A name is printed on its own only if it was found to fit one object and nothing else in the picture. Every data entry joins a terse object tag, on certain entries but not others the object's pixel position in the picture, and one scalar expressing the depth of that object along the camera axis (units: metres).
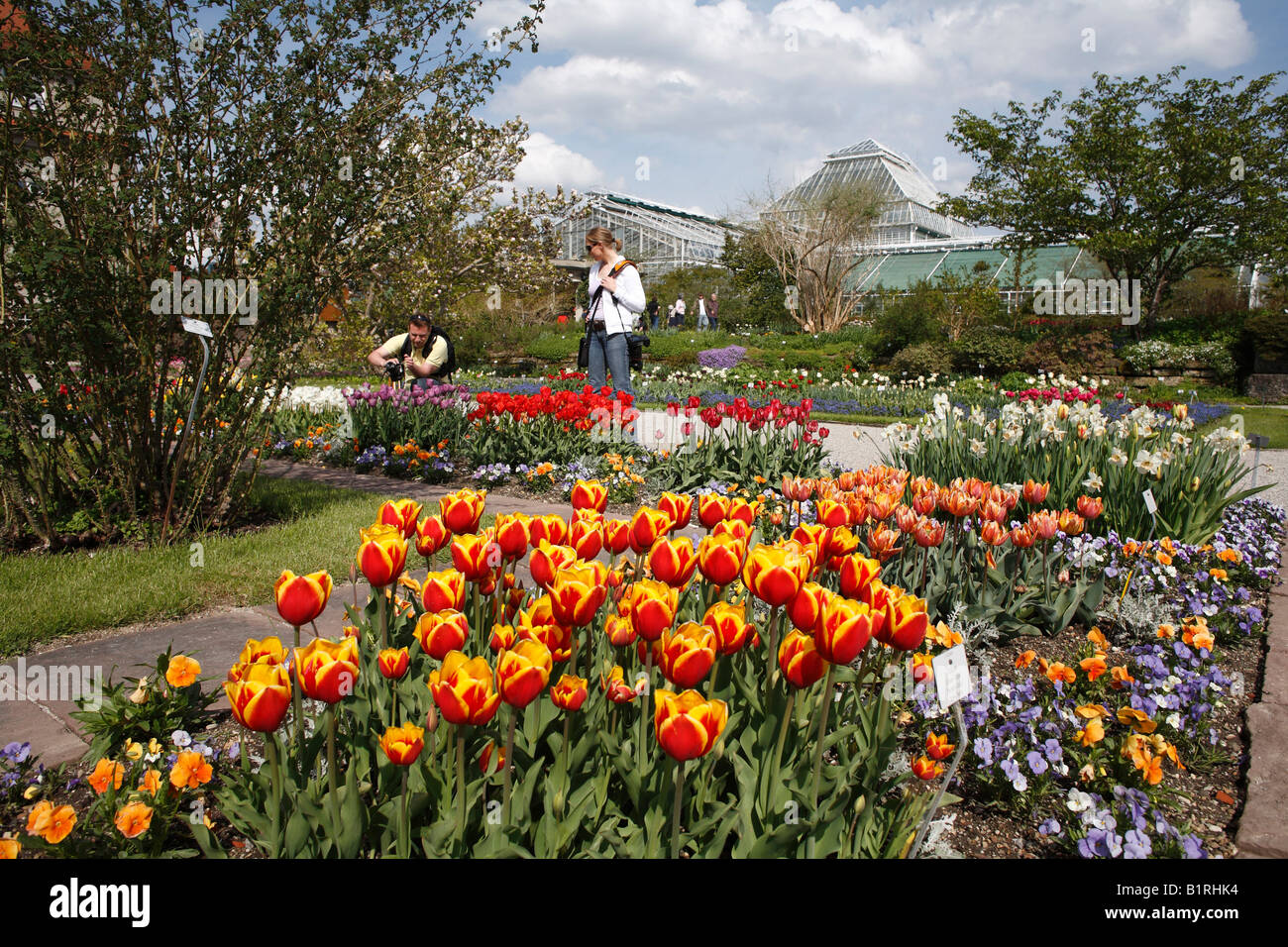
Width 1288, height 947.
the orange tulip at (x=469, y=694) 1.18
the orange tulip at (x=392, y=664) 1.46
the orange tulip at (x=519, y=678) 1.22
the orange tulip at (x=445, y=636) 1.36
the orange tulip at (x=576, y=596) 1.43
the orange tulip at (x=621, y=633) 1.50
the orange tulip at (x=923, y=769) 1.72
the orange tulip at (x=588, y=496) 2.04
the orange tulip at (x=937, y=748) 1.79
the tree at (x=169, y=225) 3.54
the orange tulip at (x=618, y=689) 1.42
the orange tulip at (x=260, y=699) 1.20
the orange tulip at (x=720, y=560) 1.62
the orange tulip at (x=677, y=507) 1.97
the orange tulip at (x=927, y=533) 2.53
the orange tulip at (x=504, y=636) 1.45
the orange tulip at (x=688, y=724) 1.15
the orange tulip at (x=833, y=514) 2.15
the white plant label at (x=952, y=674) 1.50
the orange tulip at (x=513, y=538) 1.75
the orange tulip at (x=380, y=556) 1.56
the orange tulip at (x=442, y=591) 1.55
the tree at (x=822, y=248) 25.78
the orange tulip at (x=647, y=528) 1.82
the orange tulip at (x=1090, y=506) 2.96
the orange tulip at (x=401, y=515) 1.89
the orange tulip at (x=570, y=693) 1.33
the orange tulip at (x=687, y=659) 1.29
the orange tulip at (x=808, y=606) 1.38
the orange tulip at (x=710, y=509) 1.96
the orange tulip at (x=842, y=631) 1.29
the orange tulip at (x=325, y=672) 1.24
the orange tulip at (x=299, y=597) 1.41
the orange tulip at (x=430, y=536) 1.83
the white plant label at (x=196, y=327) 3.48
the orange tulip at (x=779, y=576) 1.47
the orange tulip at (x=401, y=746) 1.22
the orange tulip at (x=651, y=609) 1.42
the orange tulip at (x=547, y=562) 1.57
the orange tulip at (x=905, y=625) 1.46
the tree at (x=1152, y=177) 17.91
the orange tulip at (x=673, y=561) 1.62
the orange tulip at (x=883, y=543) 2.22
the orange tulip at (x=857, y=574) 1.57
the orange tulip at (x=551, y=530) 1.81
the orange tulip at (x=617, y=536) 1.86
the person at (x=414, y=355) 7.79
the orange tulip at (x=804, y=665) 1.36
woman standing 6.82
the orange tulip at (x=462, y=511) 1.79
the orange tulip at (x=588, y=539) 1.81
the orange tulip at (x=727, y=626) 1.51
